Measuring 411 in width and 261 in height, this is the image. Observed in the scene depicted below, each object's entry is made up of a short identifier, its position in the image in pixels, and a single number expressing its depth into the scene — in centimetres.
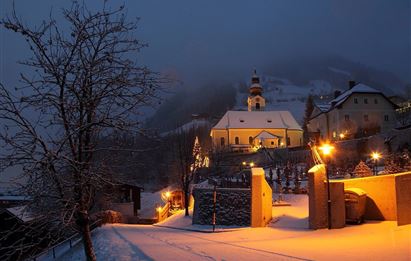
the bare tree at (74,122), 828
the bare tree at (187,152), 3616
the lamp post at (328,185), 1622
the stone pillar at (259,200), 1945
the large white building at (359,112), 6416
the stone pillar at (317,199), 1631
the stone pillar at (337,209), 1628
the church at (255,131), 7894
